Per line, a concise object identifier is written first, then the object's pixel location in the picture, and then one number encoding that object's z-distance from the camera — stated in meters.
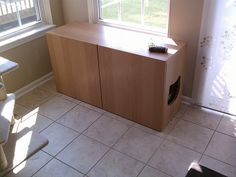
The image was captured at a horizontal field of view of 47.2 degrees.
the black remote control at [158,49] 1.92
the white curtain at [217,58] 1.93
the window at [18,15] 2.42
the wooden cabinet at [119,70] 1.95
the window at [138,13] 2.25
